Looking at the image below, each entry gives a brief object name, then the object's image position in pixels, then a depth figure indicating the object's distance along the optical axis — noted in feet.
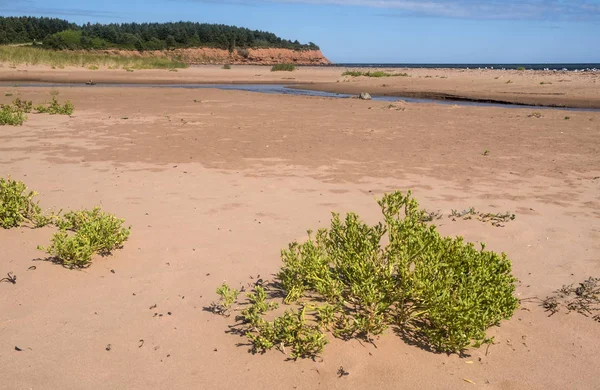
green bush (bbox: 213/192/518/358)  10.27
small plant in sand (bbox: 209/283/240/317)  11.48
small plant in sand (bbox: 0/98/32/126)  40.34
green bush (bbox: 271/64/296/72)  176.45
